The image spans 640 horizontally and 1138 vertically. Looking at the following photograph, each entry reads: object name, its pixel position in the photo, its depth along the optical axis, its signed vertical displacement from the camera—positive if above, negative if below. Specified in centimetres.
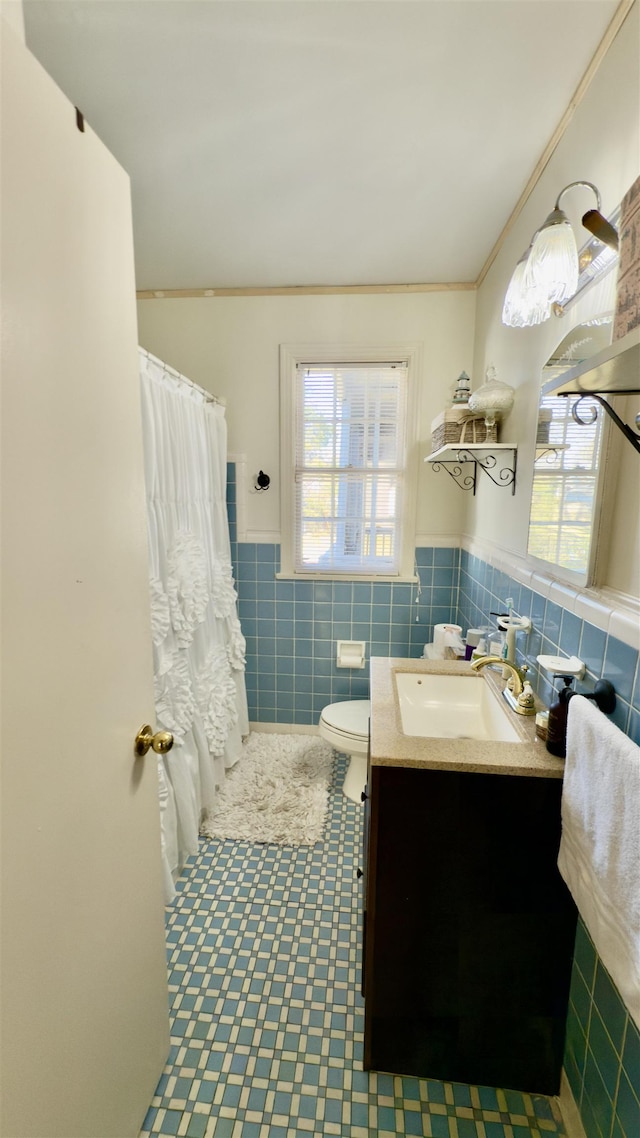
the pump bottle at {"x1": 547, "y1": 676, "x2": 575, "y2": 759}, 107 -53
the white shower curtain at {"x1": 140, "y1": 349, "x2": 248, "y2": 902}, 167 -43
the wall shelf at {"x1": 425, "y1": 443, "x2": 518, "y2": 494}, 175 +17
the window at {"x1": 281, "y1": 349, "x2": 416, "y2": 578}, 252 +17
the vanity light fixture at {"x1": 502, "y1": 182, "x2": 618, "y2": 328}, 106 +55
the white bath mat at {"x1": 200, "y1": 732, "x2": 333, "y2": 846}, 203 -141
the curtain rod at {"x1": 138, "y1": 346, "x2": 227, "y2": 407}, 163 +48
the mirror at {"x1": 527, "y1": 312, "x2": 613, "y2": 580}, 107 +7
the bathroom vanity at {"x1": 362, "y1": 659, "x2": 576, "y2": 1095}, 107 -96
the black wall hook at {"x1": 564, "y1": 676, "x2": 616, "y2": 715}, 96 -41
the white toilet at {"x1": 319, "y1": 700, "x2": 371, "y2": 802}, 207 -106
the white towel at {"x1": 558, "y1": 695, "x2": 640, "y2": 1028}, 74 -60
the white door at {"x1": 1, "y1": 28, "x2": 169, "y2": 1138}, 60 -21
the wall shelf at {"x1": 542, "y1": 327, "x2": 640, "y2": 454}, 62 +19
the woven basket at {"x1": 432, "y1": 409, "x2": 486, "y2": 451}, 185 +28
